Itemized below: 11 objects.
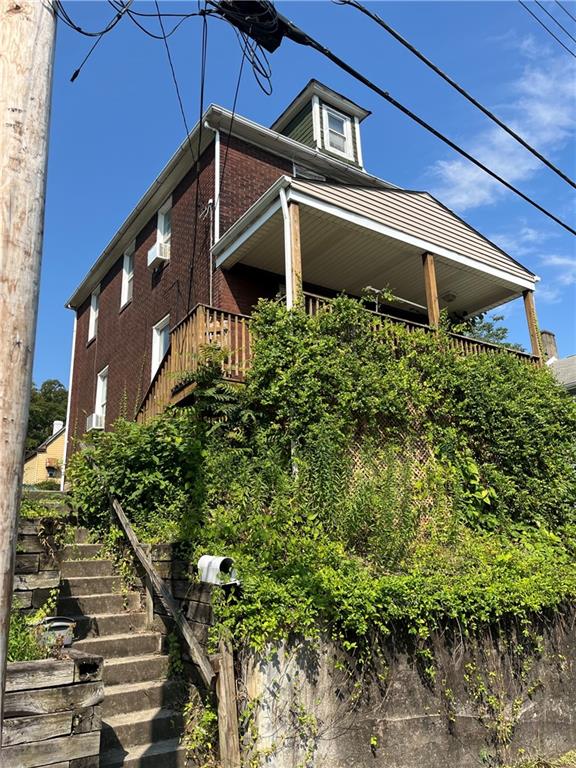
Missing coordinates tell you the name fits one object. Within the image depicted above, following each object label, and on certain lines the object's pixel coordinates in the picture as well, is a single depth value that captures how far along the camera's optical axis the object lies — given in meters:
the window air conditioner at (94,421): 15.88
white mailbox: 4.53
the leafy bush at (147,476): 7.06
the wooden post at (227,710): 4.22
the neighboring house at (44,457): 29.58
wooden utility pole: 2.19
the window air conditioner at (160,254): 13.38
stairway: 4.28
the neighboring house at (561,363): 15.00
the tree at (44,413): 43.31
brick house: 9.18
